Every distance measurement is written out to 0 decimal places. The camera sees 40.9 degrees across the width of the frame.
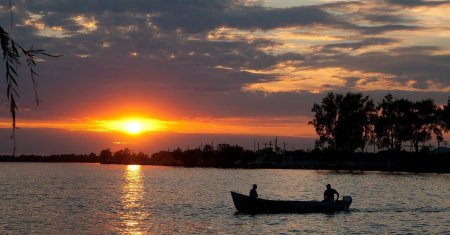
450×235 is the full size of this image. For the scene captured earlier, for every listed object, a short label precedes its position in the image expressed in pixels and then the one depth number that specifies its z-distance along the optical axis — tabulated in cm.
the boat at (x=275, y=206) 5012
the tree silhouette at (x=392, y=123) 15325
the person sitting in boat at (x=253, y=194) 5006
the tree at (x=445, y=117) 15241
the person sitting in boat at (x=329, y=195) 5138
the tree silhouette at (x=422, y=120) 15350
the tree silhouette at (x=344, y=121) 15275
